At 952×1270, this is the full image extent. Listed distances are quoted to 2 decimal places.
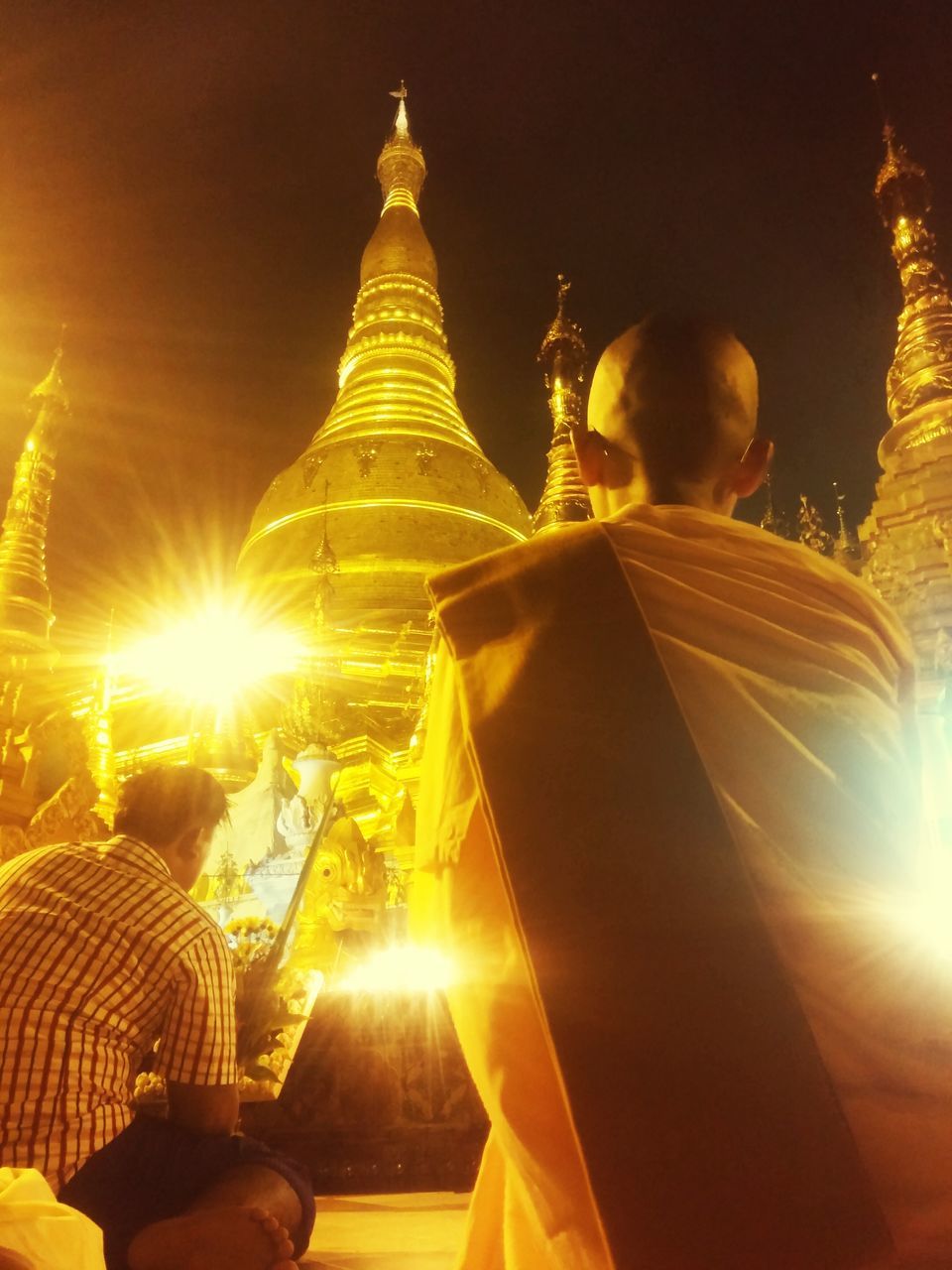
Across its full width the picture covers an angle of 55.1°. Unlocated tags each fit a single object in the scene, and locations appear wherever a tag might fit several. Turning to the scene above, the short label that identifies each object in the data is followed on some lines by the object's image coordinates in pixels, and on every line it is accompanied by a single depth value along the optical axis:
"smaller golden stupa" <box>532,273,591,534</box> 9.88
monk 0.81
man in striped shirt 1.28
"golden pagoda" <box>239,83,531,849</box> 10.85
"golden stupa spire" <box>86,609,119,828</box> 7.34
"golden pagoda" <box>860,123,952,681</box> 6.61
